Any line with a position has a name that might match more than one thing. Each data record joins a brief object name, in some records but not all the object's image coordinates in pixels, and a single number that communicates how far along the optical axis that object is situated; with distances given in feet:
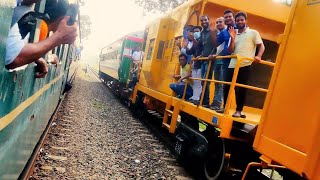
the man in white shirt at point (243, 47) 17.43
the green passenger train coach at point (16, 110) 5.87
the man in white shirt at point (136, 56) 45.08
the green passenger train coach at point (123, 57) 49.70
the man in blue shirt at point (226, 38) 18.07
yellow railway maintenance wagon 9.57
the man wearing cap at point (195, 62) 21.74
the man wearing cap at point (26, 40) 5.90
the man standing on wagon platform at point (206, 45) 20.40
